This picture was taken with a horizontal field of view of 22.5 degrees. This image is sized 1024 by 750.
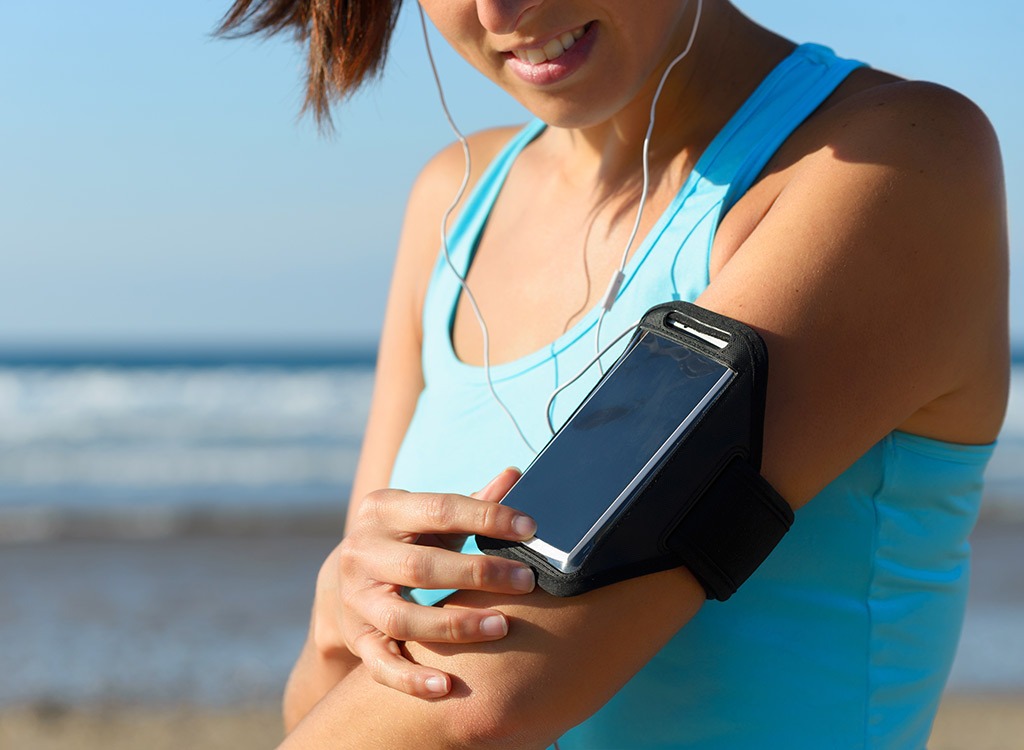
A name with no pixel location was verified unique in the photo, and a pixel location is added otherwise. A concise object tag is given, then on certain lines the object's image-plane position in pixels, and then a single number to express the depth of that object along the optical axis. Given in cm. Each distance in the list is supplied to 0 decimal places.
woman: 124
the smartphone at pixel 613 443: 122
